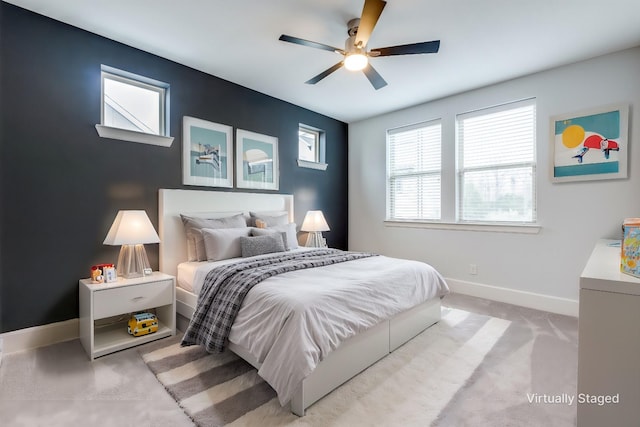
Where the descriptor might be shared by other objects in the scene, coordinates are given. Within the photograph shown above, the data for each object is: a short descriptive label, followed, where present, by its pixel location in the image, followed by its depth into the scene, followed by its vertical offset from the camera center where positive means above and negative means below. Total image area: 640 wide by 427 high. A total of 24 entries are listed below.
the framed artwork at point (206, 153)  3.22 +0.65
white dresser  1.05 -0.50
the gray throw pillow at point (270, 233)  3.20 -0.22
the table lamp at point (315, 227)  4.24 -0.21
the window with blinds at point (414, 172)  4.20 +0.60
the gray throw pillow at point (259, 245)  2.95 -0.33
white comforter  1.57 -0.62
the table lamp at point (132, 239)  2.45 -0.22
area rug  1.59 -1.07
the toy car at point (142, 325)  2.46 -0.93
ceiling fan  1.93 +1.25
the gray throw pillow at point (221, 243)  2.86 -0.30
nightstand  2.22 -0.74
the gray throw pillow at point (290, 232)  3.50 -0.24
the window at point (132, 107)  2.75 +1.03
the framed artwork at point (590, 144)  2.83 +0.68
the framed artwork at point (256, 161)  3.68 +0.65
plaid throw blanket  1.96 -0.57
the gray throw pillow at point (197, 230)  2.95 -0.18
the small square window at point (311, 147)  4.55 +1.02
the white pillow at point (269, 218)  3.61 -0.07
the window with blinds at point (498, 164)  3.42 +0.59
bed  1.75 -0.83
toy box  1.12 -0.14
